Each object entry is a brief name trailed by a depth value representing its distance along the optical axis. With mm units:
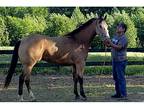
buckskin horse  7762
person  8016
